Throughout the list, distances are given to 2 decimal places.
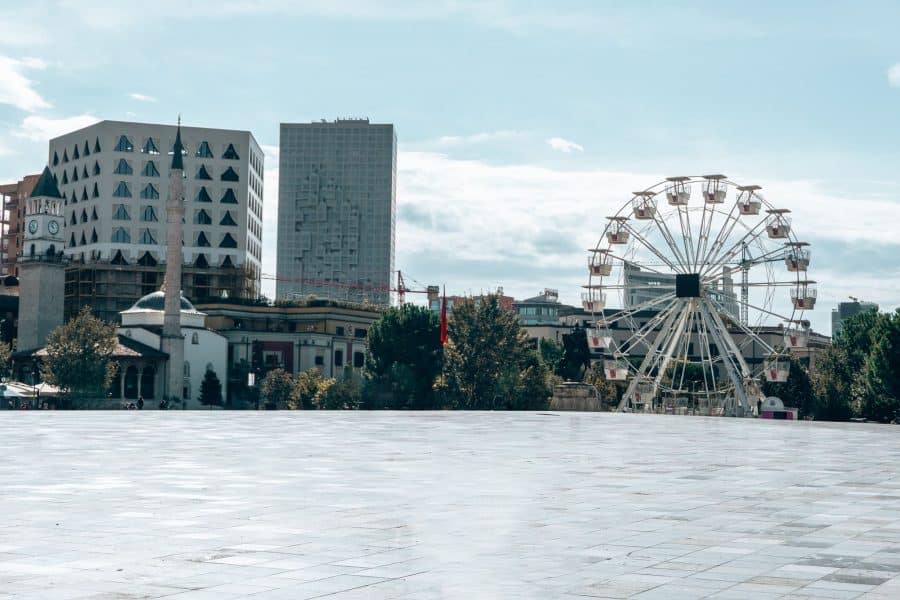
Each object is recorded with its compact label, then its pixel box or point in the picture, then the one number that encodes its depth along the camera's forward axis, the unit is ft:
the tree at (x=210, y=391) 381.81
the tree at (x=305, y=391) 360.48
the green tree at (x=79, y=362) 319.88
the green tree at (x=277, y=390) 378.20
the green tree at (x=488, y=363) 328.70
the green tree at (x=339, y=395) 345.10
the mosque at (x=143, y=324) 347.97
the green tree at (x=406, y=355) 346.33
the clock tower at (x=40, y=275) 415.64
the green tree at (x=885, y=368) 261.03
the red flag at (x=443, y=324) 315.82
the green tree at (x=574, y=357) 437.17
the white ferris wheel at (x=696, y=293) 246.68
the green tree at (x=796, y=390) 353.92
